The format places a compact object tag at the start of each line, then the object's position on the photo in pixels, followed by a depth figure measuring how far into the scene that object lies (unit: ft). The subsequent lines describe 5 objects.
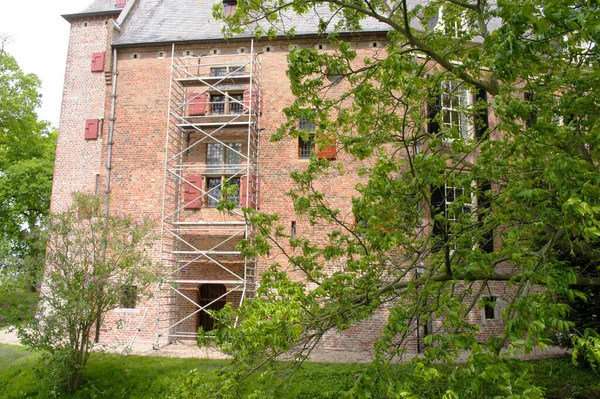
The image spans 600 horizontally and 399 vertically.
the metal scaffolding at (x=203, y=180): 42.19
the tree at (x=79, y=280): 30.48
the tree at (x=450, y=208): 10.12
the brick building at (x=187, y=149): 42.45
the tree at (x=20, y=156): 67.46
